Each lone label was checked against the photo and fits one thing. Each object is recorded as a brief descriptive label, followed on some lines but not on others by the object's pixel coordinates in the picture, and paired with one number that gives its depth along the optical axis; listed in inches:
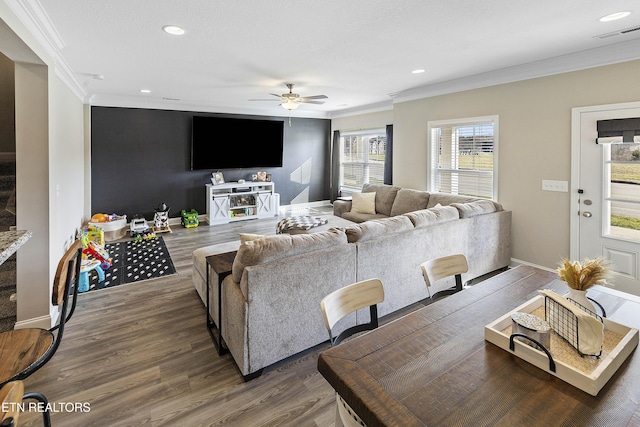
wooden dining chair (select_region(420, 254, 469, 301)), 76.4
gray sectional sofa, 86.3
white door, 131.4
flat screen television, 274.4
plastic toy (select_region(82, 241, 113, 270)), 159.9
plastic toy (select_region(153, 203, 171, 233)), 247.4
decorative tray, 39.6
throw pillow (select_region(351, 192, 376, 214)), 237.0
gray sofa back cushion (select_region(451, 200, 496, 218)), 150.0
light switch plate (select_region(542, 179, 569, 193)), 151.9
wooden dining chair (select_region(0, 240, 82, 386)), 52.1
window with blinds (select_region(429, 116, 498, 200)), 184.1
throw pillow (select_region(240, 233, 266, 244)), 110.1
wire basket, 45.4
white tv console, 276.8
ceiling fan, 189.6
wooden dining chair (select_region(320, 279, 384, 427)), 59.4
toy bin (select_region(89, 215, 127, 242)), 220.5
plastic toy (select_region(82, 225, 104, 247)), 198.4
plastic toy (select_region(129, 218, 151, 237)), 230.6
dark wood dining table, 35.6
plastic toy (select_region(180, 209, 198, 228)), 267.3
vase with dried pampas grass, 51.5
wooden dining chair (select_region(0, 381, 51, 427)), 32.6
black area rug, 155.9
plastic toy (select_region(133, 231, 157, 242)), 222.8
